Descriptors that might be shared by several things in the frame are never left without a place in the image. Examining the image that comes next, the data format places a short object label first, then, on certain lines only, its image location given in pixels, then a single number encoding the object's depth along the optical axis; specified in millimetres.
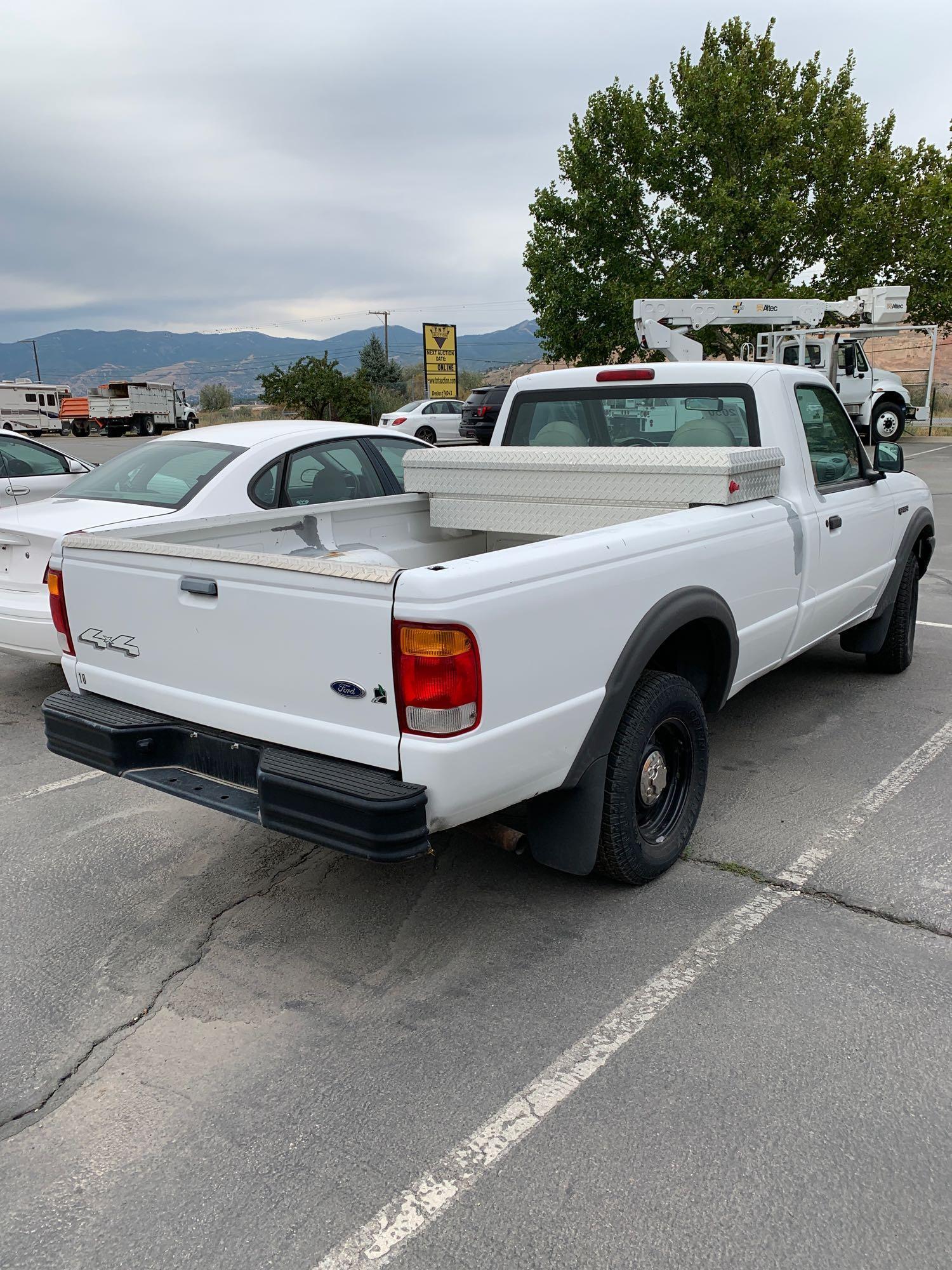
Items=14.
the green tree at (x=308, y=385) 41188
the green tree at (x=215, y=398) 77688
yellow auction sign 37969
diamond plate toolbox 3953
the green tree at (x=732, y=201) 27047
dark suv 24219
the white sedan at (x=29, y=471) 7809
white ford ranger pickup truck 2648
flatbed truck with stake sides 46875
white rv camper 42125
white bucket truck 18234
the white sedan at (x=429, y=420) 27964
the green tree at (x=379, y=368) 60281
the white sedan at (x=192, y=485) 5574
